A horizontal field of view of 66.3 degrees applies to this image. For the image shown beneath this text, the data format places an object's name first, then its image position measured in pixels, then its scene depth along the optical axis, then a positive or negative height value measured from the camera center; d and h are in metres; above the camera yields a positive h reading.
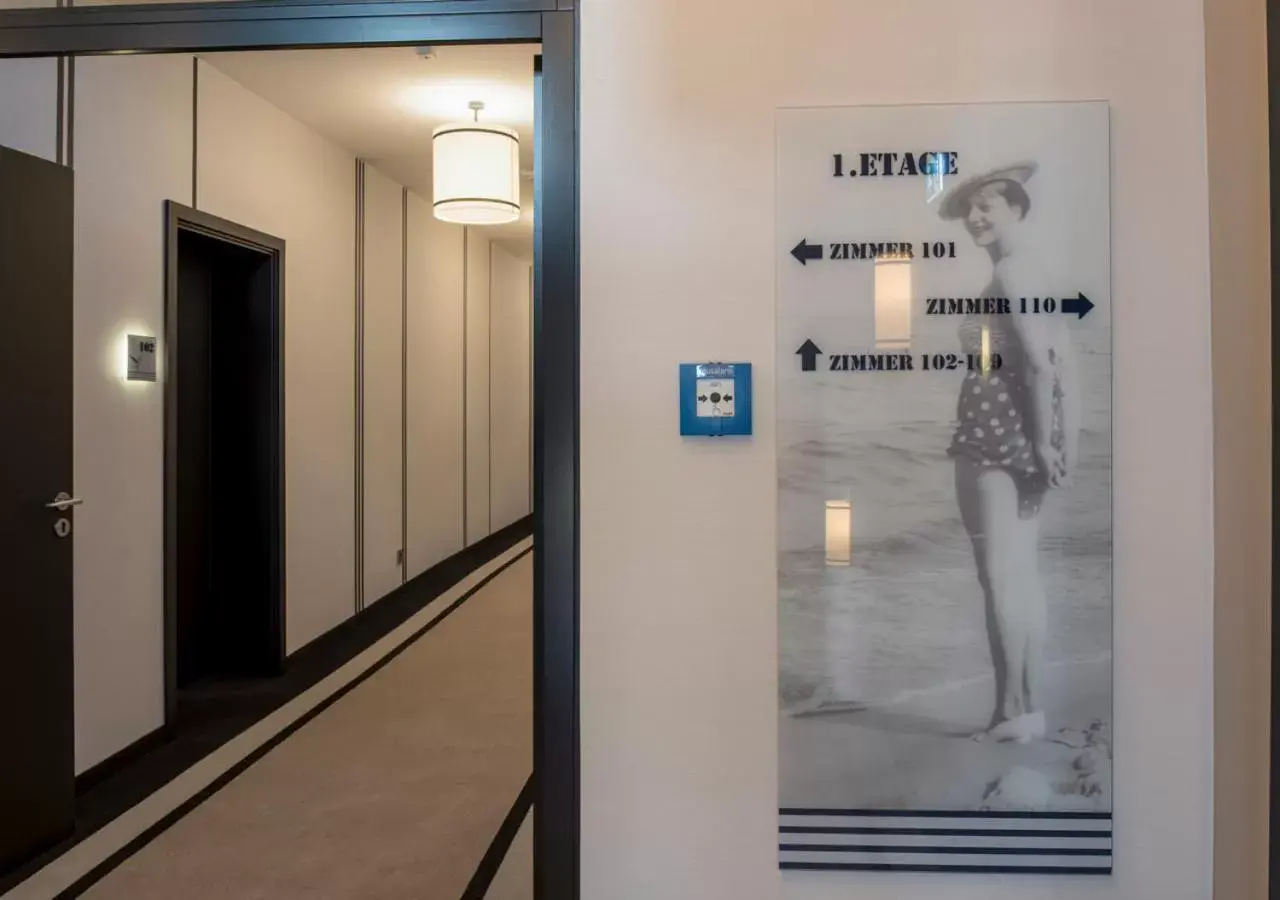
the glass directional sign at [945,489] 1.84 -0.08
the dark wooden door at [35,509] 2.56 -0.16
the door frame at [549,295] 1.87 +0.29
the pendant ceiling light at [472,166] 4.53 +1.31
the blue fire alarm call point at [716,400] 1.86 +0.09
